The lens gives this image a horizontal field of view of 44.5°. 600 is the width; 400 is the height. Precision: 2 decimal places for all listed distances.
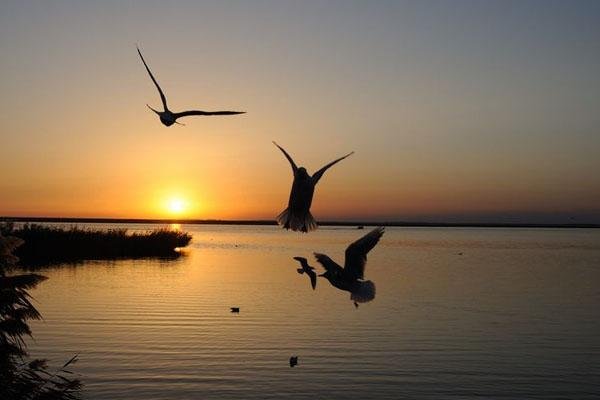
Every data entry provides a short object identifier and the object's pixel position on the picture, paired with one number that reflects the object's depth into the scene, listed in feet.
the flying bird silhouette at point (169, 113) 15.65
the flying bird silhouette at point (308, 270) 14.01
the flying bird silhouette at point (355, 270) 16.51
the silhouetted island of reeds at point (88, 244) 235.40
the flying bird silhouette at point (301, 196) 15.64
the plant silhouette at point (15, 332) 32.53
